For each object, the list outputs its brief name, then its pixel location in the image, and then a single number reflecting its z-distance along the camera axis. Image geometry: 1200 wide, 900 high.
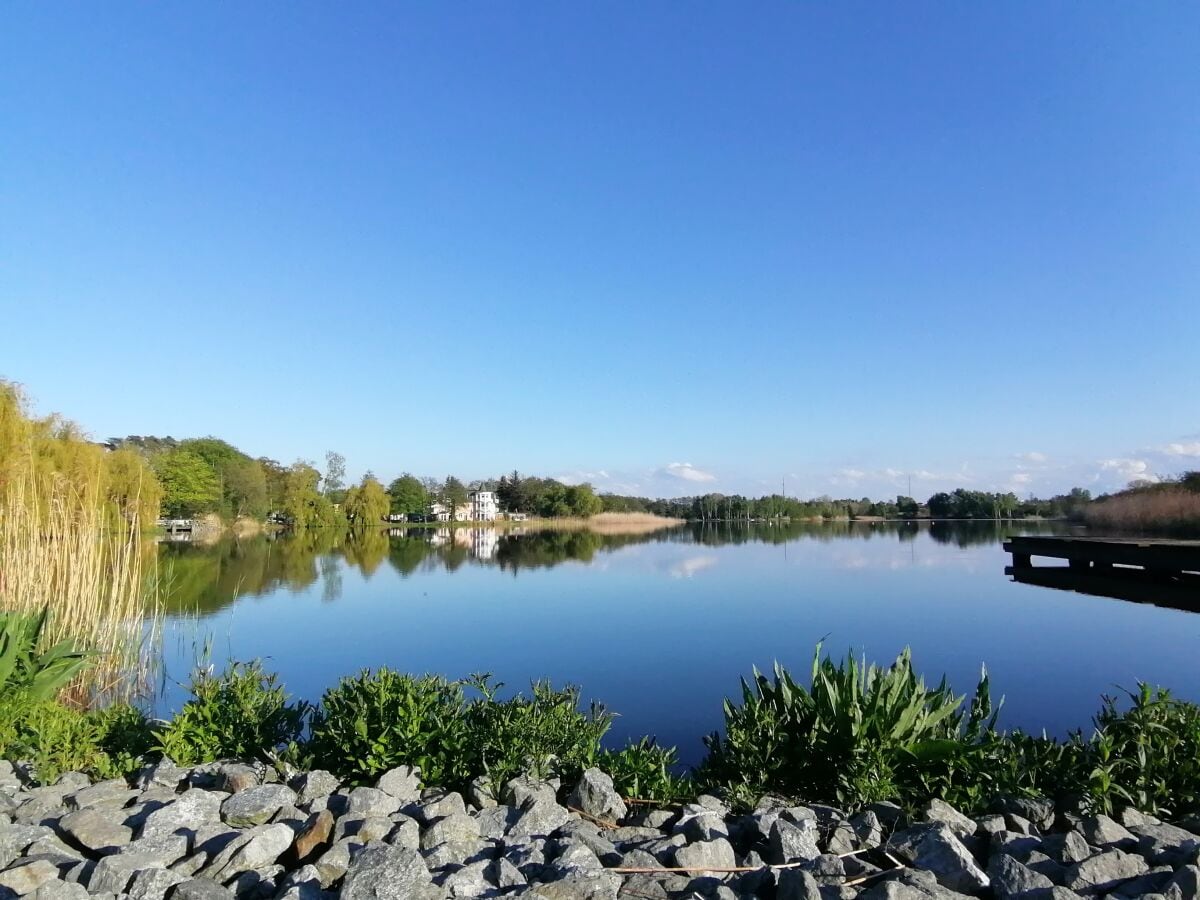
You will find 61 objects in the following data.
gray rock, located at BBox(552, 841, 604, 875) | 2.57
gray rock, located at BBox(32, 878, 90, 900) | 2.26
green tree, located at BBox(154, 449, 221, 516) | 51.25
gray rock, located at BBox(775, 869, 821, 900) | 2.24
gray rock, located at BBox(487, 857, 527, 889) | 2.48
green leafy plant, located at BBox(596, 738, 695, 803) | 3.55
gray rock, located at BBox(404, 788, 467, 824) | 3.11
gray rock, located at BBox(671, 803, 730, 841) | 3.01
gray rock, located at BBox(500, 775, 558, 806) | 3.22
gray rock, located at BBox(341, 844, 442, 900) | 2.31
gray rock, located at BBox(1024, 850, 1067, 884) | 2.55
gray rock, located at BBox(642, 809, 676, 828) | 3.23
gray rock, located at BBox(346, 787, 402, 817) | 3.13
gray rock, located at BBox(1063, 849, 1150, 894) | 2.46
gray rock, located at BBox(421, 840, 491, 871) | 2.69
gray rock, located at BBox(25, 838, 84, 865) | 2.73
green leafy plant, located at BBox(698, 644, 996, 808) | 3.48
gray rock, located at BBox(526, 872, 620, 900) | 2.34
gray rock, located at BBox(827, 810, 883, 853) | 2.84
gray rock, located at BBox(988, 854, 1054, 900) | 2.40
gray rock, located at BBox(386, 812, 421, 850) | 2.82
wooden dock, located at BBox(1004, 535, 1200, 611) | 13.09
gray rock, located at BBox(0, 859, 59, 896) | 2.47
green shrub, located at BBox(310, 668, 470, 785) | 3.58
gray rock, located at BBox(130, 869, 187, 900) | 2.38
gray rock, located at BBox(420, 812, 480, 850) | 2.87
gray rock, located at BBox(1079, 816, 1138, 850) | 2.83
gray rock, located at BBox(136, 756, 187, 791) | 3.61
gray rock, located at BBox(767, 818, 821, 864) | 2.76
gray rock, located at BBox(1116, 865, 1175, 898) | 2.32
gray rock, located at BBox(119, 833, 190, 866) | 2.66
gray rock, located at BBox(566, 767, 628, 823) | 3.32
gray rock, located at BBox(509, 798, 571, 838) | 3.01
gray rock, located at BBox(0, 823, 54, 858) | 2.80
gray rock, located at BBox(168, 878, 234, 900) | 2.37
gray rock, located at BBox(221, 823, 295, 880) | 2.63
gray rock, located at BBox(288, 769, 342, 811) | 3.36
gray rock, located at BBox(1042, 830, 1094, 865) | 2.64
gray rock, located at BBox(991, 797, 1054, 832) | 3.13
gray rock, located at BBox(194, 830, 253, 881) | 2.63
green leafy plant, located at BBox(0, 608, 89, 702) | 4.75
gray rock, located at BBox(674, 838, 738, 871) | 2.64
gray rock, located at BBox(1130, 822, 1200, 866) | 2.57
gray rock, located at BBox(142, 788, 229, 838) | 2.98
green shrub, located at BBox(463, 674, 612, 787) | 3.56
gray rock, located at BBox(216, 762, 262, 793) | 3.46
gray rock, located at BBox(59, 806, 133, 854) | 2.90
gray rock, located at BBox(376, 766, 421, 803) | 3.37
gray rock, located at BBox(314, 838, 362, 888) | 2.56
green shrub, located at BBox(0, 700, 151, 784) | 3.89
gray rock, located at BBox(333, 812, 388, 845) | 2.86
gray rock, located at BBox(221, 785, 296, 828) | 3.10
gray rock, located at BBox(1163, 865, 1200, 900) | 2.17
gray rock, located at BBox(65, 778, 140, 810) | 3.39
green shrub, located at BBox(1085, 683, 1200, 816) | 3.24
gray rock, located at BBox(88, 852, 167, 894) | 2.44
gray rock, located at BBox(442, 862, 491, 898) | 2.44
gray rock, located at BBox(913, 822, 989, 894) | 2.49
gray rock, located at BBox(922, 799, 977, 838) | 2.98
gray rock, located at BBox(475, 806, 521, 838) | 3.04
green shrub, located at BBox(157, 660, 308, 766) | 3.91
